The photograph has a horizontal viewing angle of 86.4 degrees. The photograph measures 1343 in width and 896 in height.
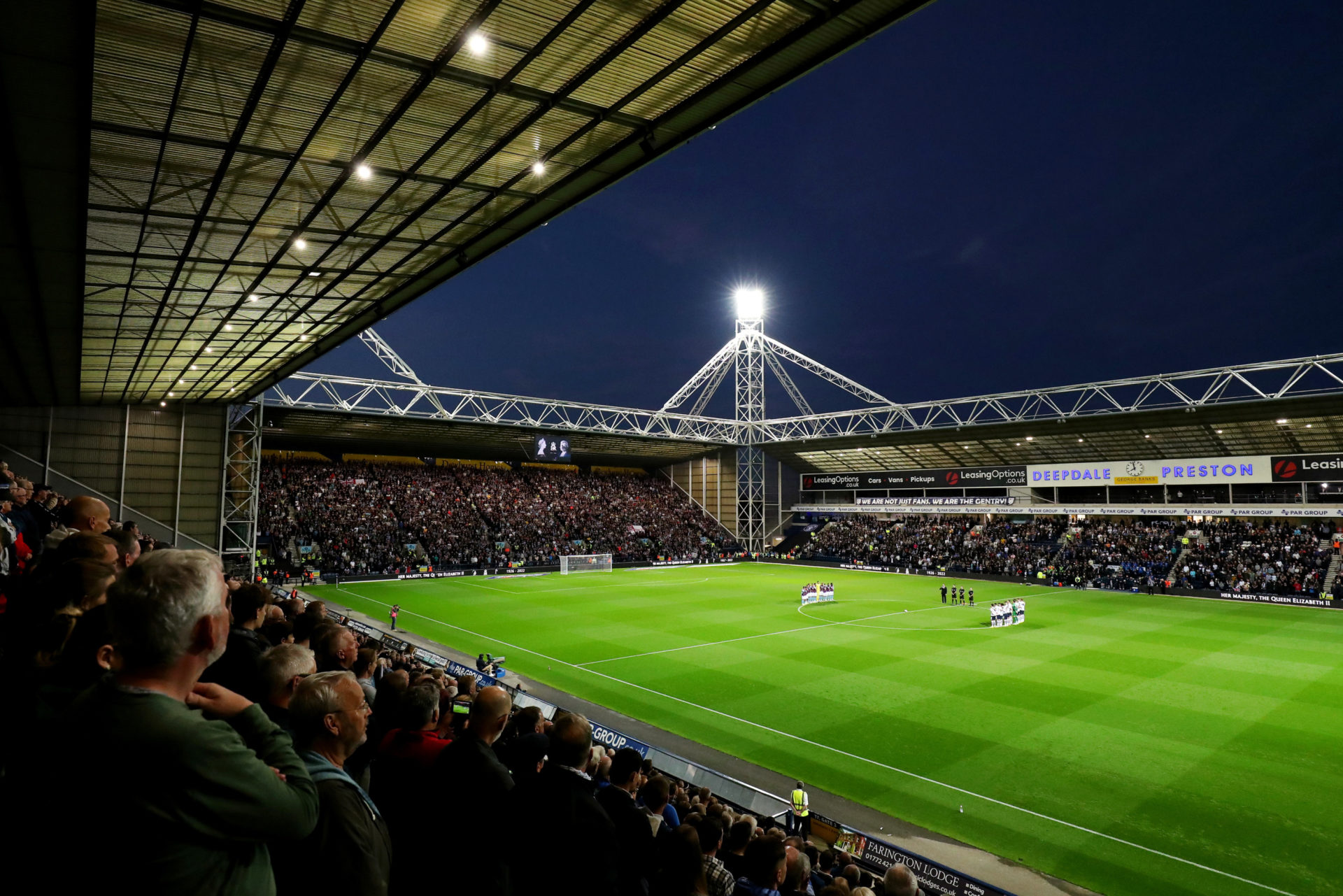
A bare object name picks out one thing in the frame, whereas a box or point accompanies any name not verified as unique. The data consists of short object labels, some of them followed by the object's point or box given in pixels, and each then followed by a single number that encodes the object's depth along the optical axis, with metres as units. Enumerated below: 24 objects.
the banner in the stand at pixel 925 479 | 53.62
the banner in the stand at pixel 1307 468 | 39.84
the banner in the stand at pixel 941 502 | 54.22
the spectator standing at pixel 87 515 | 5.82
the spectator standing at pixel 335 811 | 2.31
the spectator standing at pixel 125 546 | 6.26
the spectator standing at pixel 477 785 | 3.16
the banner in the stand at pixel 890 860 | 8.50
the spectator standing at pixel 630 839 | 3.61
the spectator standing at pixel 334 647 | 5.02
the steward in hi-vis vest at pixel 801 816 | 10.29
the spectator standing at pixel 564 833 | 3.26
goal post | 51.12
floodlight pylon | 64.38
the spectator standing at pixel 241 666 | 3.69
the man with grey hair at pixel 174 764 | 1.71
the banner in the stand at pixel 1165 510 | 41.62
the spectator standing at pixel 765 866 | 5.15
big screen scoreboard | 51.26
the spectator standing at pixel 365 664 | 5.79
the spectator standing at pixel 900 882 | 5.75
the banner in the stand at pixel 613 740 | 12.55
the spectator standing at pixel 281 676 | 3.21
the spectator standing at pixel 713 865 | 4.73
